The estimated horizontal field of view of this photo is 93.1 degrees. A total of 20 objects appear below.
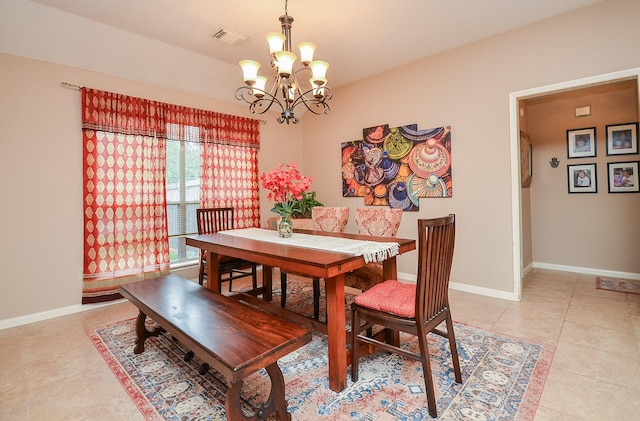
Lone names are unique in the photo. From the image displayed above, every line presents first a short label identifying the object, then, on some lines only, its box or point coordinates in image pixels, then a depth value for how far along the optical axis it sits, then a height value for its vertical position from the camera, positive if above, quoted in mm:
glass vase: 2676 -144
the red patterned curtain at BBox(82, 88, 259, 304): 3184 +310
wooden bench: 1310 -611
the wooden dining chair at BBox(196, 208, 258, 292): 3172 -195
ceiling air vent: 3160 +1883
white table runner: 1951 -253
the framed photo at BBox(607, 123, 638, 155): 3842 +862
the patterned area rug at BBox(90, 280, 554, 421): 1607 -1058
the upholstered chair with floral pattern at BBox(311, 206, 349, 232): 3256 -89
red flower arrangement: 2490 +214
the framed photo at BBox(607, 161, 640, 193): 3822 +365
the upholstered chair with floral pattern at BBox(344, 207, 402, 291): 2568 -195
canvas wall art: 3713 +585
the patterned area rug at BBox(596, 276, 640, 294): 3390 -935
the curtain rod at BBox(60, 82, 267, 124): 3034 +1303
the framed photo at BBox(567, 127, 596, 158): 4117 +880
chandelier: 2260 +1109
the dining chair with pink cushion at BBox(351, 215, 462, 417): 1576 -543
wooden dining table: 1729 -332
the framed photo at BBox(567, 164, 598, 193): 4113 +383
